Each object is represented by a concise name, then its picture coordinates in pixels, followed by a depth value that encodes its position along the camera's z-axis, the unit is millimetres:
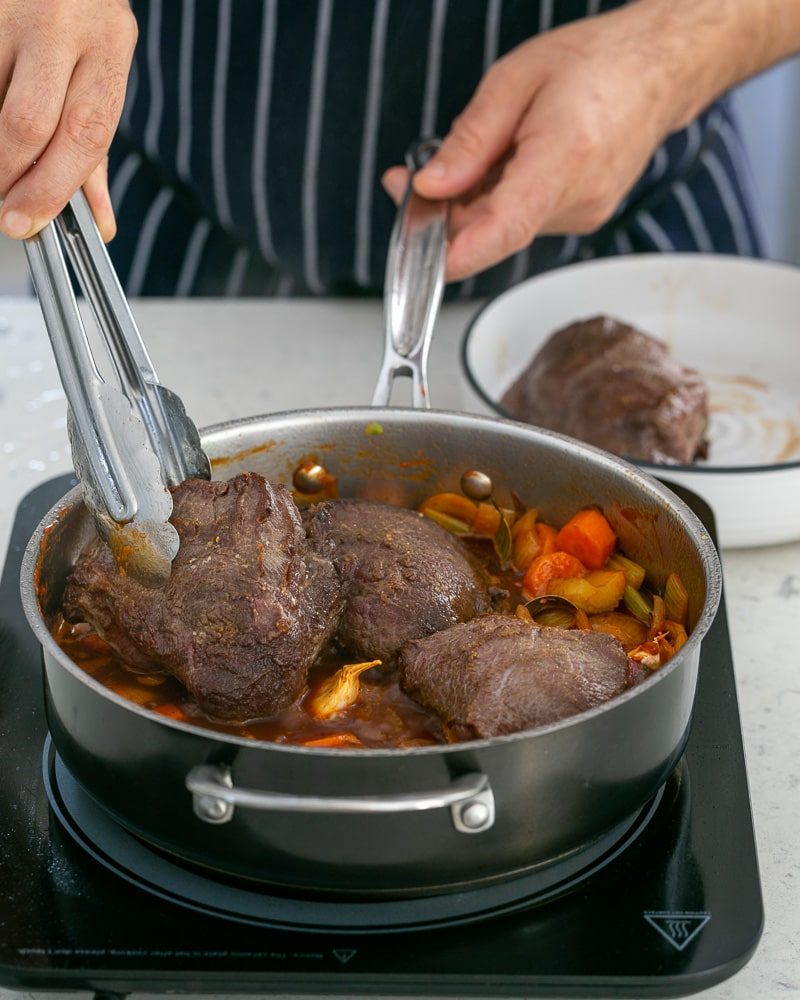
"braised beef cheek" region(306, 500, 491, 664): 1355
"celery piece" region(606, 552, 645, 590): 1478
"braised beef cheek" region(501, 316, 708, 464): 1967
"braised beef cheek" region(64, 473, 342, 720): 1231
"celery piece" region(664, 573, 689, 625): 1381
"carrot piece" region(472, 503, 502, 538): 1588
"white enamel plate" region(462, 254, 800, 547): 2156
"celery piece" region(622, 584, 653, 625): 1448
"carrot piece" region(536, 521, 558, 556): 1530
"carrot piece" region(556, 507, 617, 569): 1496
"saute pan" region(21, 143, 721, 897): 1000
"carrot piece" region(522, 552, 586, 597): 1490
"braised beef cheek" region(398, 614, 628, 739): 1167
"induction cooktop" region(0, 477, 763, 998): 1049
